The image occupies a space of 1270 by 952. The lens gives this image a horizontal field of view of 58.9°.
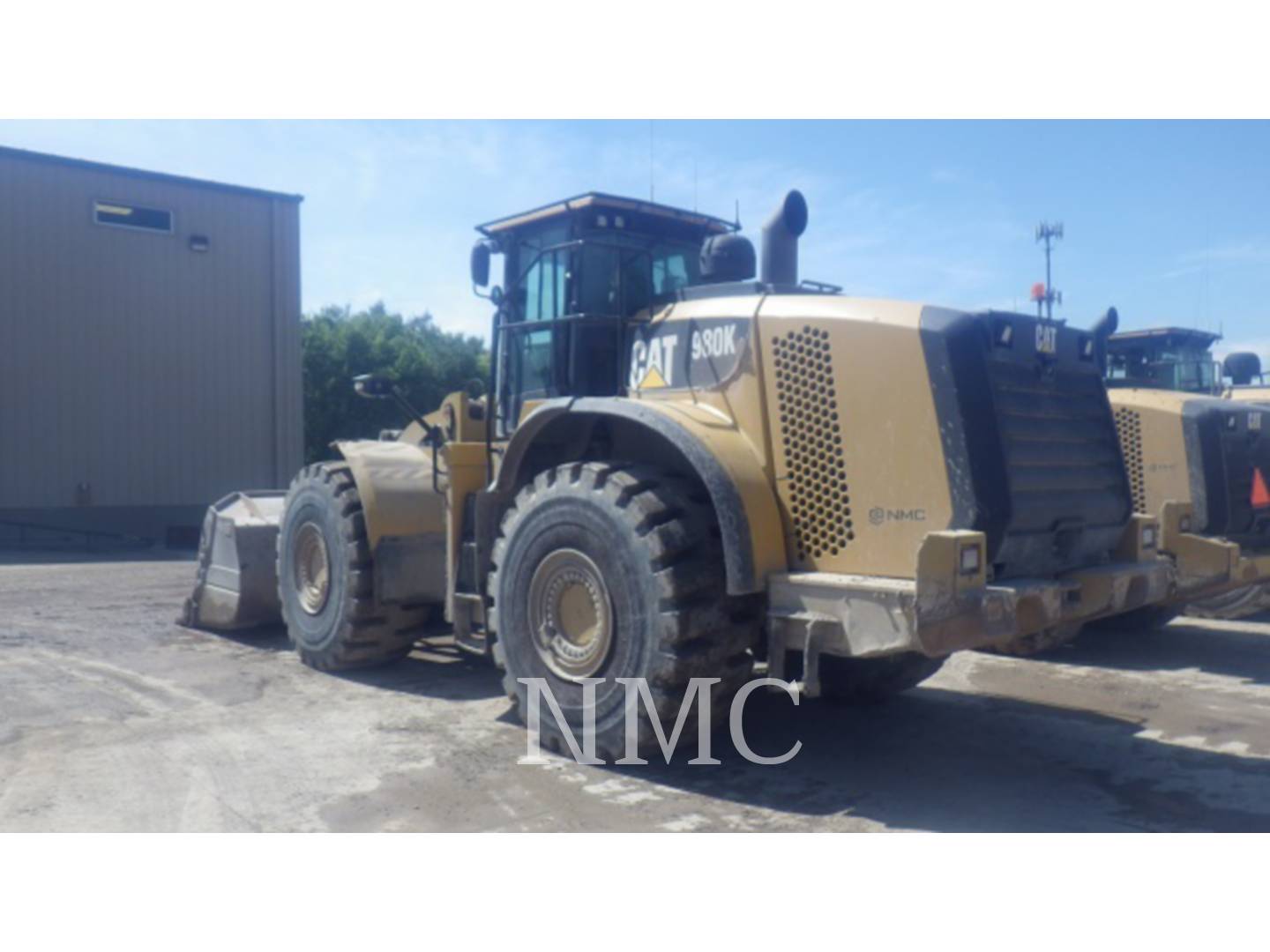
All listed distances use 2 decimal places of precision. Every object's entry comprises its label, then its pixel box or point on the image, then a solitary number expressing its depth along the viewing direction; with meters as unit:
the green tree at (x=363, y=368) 36.72
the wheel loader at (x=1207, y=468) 8.58
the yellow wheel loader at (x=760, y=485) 4.75
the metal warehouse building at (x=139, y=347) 19.56
